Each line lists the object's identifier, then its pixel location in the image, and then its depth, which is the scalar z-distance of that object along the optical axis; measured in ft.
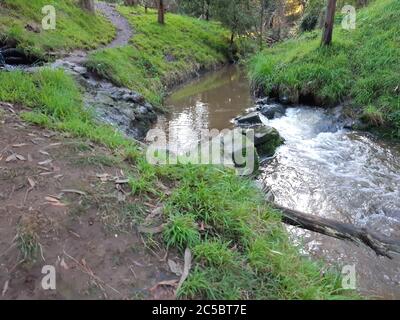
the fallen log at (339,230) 14.84
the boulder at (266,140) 25.20
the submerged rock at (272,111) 34.54
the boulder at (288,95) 36.51
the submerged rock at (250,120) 30.94
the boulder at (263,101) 39.00
